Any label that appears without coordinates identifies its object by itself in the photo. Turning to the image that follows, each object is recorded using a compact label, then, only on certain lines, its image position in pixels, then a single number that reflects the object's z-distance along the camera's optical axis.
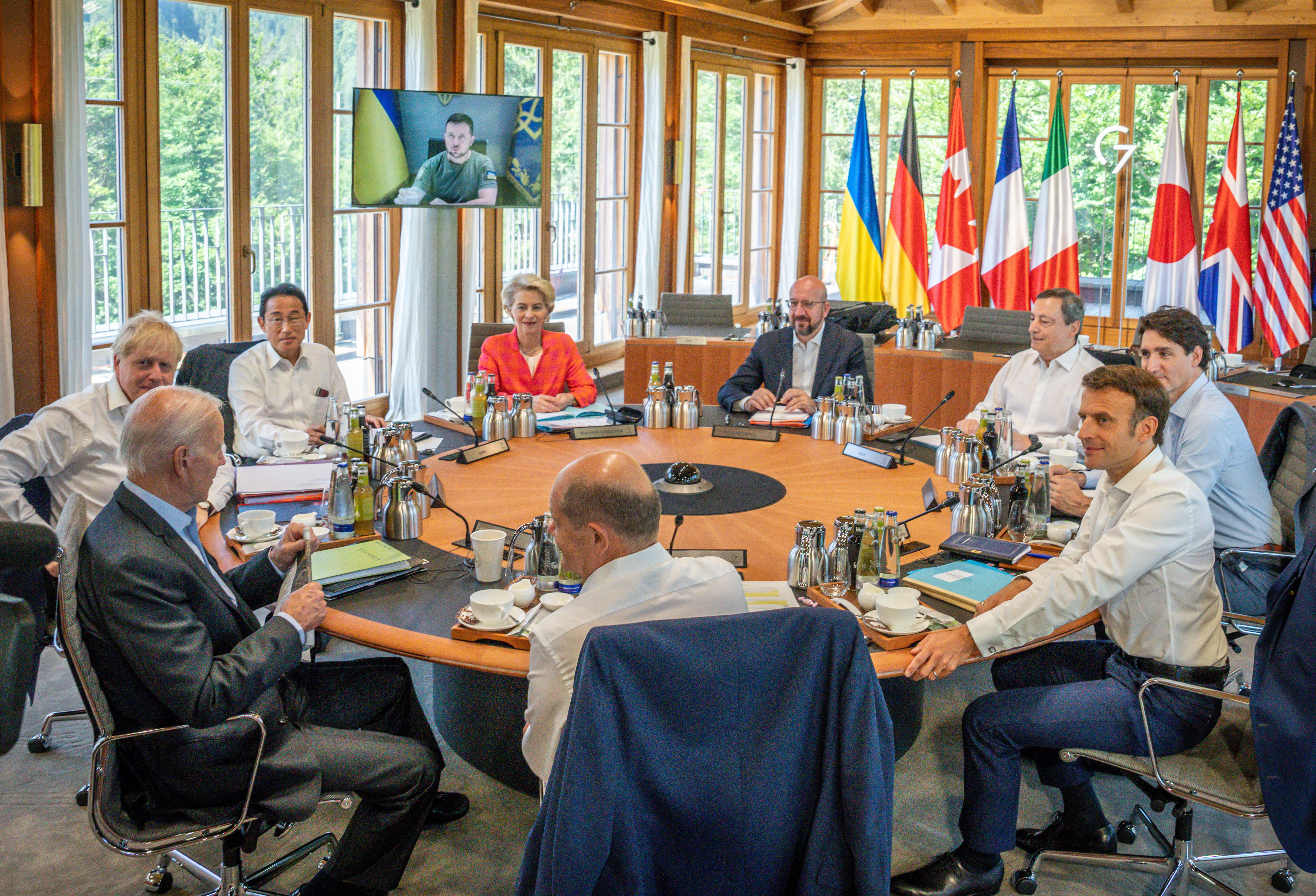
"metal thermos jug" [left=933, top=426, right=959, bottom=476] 3.91
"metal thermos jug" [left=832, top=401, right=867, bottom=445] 4.38
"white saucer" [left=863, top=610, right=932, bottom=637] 2.57
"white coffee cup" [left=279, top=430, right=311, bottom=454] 3.88
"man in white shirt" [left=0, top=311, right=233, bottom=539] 3.45
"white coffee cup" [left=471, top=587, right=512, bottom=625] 2.54
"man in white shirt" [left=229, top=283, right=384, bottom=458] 4.45
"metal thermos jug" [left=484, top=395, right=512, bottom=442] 4.38
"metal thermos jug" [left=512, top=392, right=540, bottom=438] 4.45
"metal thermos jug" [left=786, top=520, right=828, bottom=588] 2.81
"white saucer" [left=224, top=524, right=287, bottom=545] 3.09
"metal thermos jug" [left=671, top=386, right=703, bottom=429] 4.70
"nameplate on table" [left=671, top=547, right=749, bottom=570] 2.99
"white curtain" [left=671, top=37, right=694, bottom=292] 8.77
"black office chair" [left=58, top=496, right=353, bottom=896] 2.15
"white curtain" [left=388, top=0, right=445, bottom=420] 7.00
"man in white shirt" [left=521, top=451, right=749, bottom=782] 2.04
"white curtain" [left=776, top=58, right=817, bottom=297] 9.94
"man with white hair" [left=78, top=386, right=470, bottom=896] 2.17
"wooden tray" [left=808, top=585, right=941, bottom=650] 2.52
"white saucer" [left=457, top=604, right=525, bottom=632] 2.53
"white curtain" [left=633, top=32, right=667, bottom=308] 8.52
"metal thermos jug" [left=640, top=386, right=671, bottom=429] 4.70
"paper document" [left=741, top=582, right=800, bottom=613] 2.62
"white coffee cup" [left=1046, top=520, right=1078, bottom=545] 3.20
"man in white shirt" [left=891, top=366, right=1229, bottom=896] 2.59
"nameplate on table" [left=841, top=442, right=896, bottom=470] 4.04
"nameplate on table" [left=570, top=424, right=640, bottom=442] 4.50
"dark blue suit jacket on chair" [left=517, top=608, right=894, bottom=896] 1.78
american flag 8.10
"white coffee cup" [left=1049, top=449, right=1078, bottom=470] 3.72
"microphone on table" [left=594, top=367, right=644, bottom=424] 4.73
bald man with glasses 5.31
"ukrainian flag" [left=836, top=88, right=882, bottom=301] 9.44
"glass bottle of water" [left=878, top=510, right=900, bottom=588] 2.82
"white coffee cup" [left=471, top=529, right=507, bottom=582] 2.84
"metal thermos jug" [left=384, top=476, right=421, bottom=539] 3.19
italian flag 8.95
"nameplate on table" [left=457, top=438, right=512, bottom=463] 4.07
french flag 9.00
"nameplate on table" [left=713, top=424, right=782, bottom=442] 4.49
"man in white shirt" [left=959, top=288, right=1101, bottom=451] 4.86
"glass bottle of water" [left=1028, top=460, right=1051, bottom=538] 3.25
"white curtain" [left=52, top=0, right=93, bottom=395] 4.99
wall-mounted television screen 6.44
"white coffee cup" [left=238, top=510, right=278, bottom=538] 3.10
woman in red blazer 5.07
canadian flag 9.09
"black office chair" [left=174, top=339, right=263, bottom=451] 4.54
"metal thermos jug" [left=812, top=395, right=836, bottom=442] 4.49
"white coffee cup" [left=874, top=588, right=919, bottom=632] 2.56
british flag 8.61
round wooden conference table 2.54
